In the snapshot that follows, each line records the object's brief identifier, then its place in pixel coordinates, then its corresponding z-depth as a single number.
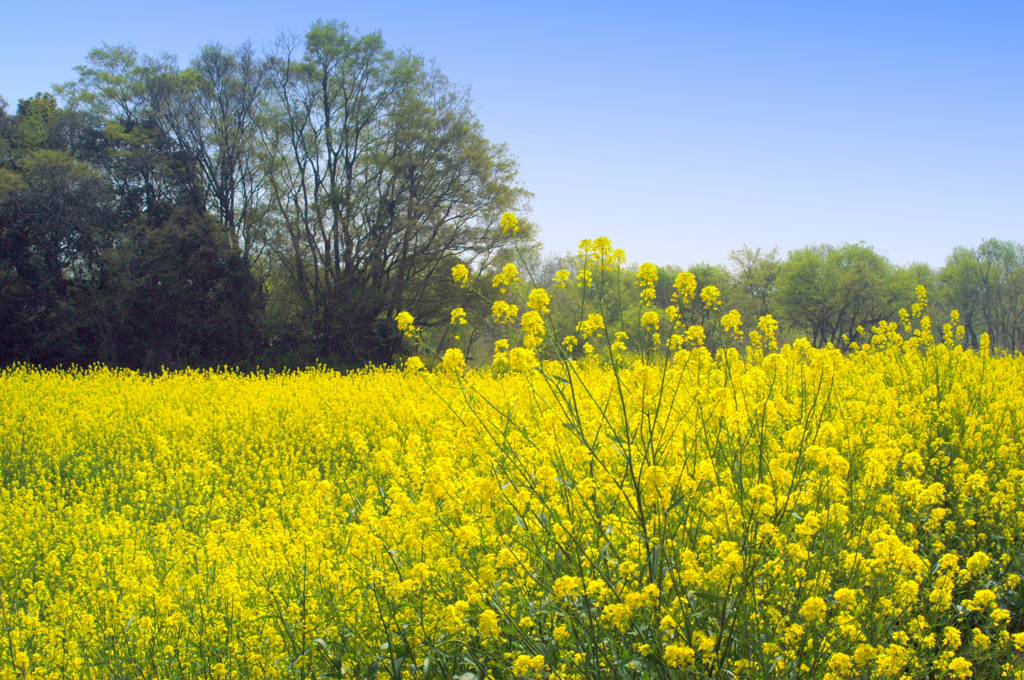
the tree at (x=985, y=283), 38.06
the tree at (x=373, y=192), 22.94
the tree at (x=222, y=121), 22.95
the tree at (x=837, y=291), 36.56
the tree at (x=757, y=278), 41.12
